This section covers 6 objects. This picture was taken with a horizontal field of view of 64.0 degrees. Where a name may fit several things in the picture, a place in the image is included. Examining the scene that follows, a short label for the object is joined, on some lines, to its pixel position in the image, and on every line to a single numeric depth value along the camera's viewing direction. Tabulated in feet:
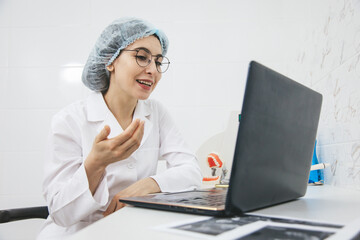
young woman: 2.71
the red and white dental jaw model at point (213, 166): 4.61
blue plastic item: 3.80
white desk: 1.28
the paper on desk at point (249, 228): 1.16
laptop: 1.47
